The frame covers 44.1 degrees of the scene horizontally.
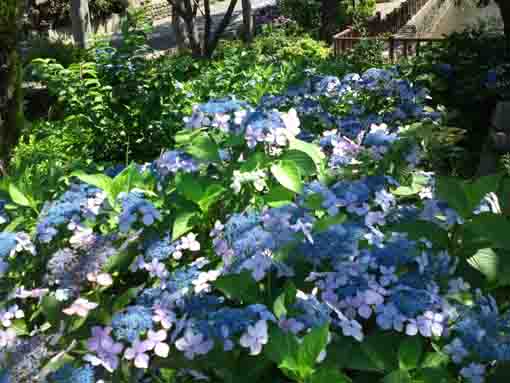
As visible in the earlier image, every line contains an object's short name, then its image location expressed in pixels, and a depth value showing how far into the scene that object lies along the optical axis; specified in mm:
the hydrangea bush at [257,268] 1221
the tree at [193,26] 8703
